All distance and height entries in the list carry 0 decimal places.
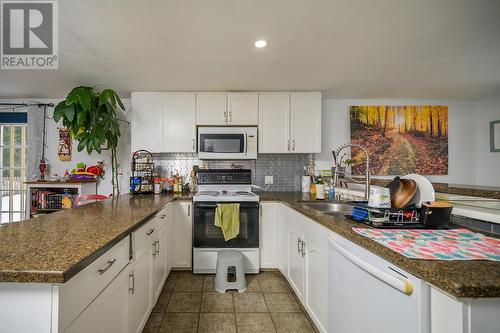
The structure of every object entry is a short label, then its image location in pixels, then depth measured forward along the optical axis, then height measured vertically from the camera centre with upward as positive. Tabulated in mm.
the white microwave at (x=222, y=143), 2922 +308
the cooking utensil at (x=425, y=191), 1290 -136
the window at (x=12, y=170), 3309 -50
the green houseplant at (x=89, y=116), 2508 +581
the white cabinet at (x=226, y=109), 2947 +755
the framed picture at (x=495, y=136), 3209 +448
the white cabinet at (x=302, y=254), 1520 -749
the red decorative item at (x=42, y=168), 3191 -19
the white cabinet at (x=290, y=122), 2982 +594
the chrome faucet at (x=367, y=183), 1678 -117
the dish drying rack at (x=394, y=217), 1172 -263
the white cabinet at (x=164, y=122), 2963 +585
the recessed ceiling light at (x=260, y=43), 1815 +1005
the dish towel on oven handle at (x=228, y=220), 2504 -582
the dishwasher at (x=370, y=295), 736 -500
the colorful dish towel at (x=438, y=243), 797 -305
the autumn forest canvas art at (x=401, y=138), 3334 +431
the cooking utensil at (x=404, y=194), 1287 -152
